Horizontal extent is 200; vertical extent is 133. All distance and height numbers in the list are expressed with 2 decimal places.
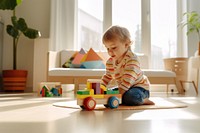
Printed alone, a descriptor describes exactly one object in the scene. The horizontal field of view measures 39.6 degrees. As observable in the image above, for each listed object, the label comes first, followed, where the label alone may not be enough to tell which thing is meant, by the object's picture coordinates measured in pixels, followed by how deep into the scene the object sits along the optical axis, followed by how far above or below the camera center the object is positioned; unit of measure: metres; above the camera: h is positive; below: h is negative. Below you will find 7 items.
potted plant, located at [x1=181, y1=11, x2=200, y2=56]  4.24 +0.87
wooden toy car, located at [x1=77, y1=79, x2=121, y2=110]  1.68 -0.13
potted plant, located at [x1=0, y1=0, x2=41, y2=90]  4.12 +0.33
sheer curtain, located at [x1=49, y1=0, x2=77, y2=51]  4.50 +0.89
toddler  1.87 +0.06
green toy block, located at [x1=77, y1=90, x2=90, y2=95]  1.70 -0.10
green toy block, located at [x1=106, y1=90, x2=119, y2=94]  1.78 -0.10
